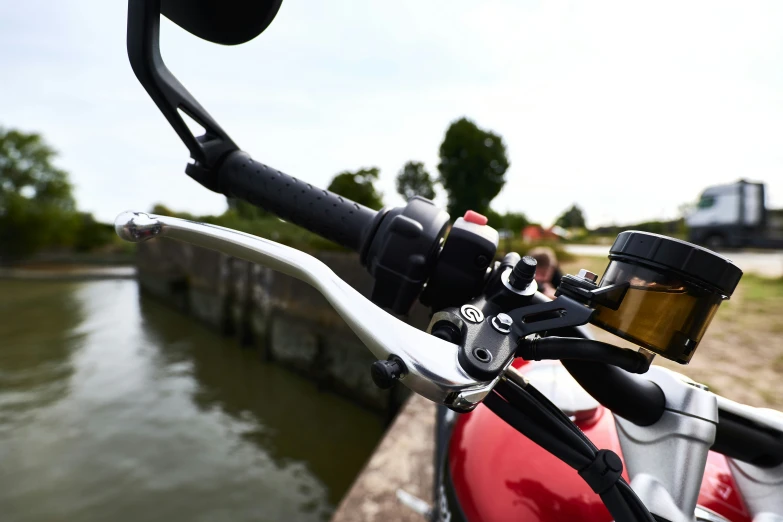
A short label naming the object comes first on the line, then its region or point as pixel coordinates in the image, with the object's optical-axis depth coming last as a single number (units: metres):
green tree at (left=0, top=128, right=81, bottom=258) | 26.94
